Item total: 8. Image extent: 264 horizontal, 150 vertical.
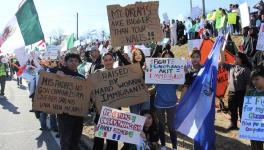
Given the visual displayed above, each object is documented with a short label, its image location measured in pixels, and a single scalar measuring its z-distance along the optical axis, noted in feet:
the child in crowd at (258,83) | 11.03
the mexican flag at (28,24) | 16.92
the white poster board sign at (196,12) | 48.43
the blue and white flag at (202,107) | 12.97
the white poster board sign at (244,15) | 22.91
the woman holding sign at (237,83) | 16.53
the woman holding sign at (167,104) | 14.38
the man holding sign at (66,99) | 12.90
